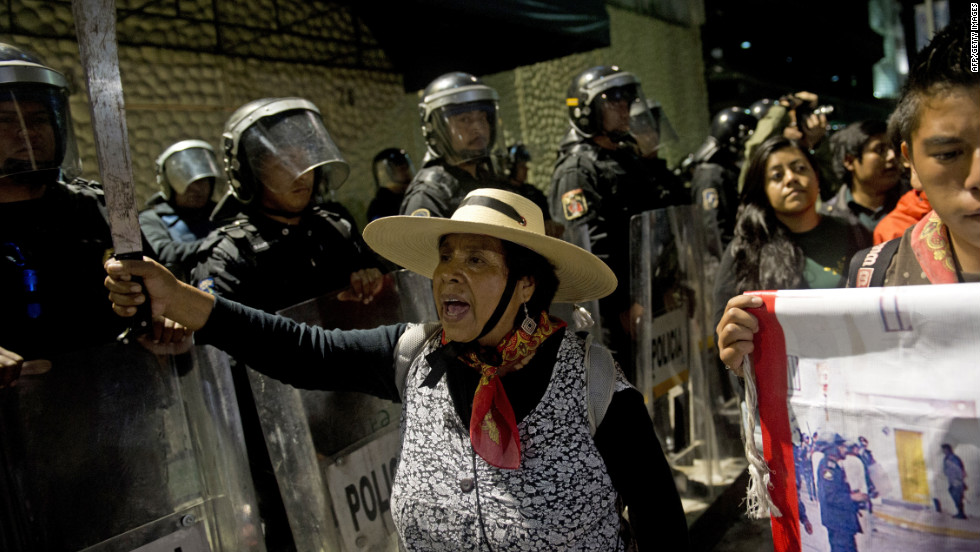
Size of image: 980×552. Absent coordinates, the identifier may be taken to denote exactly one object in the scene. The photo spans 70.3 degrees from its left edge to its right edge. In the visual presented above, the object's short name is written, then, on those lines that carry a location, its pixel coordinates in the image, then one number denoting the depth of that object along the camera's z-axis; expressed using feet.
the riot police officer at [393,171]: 23.20
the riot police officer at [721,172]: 18.58
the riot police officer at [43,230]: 7.11
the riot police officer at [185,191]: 16.71
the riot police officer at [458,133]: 13.19
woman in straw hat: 5.89
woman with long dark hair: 10.44
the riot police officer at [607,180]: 13.74
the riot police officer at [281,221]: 9.44
